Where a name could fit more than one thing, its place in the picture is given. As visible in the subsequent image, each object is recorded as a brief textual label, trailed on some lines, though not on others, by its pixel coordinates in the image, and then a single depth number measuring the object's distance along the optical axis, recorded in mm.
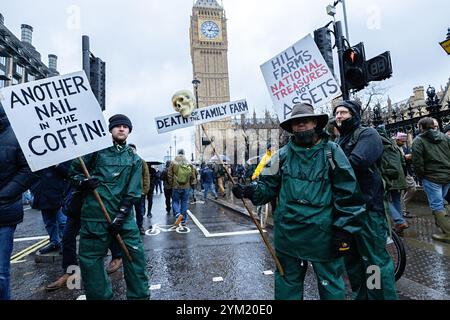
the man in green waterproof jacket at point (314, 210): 2070
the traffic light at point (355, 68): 4914
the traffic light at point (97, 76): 5785
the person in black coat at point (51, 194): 4508
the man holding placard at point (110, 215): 2494
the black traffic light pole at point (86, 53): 5250
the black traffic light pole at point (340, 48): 5074
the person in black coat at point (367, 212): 2354
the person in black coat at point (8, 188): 2398
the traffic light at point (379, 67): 4598
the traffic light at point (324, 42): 5602
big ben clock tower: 89562
